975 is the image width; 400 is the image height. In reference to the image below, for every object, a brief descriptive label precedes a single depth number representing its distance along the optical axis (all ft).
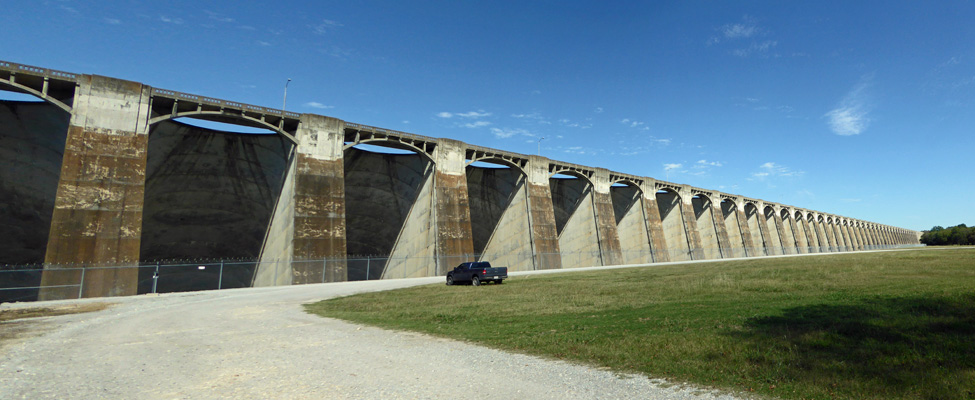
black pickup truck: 85.97
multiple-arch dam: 89.40
